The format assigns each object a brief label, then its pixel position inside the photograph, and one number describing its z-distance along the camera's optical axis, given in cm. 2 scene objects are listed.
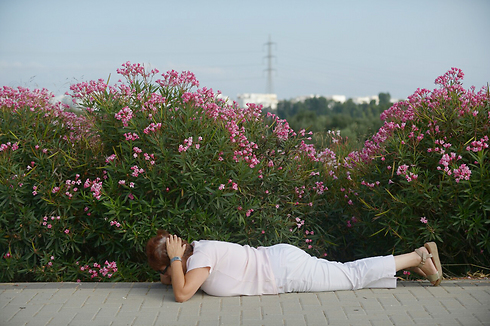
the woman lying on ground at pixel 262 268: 432
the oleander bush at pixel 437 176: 503
